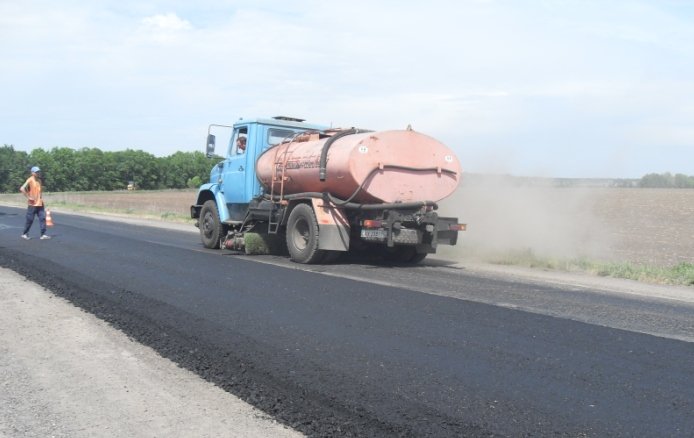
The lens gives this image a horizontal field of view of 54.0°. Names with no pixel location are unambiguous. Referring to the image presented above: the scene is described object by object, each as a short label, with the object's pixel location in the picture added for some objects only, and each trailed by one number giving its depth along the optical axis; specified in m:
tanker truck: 12.16
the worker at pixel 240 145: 15.18
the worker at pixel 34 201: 17.16
